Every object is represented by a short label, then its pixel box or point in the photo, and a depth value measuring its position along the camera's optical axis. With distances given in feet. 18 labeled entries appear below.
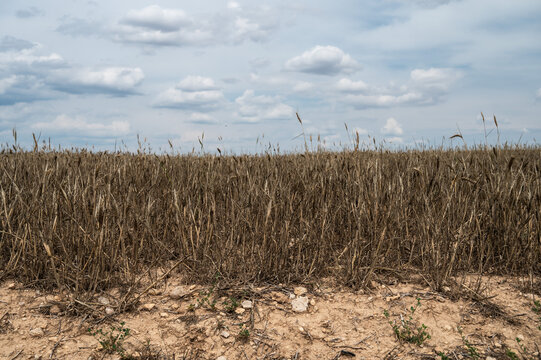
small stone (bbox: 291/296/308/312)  8.67
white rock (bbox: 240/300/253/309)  8.67
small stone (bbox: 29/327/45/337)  8.20
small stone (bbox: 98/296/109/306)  8.90
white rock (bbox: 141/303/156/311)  8.80
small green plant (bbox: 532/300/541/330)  9.02
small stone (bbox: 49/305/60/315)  8.86
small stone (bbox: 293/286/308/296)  9.21
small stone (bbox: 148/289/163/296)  9.39
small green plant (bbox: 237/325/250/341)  7.82
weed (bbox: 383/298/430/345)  7.93
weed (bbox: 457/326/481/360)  7.46
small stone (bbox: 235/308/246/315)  8.55
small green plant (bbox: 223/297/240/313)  8.57
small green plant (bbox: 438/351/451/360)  7.29
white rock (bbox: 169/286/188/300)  9.09
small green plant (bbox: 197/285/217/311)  8.60
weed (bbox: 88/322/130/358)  7.53
